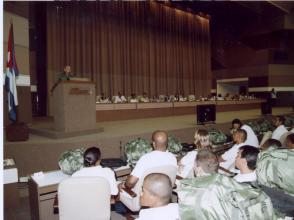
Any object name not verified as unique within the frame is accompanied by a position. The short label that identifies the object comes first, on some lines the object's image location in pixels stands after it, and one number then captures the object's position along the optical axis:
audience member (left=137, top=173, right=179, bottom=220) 1.64
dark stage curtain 10.25
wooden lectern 4.77
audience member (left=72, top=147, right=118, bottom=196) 2.58
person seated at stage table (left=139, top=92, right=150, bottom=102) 9.72
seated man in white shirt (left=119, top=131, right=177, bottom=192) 2.76
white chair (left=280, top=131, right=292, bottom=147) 4.67
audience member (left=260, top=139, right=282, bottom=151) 3.28
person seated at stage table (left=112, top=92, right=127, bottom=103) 9.23
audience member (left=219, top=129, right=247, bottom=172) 3.77
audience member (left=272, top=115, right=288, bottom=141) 4.99
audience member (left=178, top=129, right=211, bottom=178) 3.24
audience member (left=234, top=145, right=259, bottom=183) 2.45
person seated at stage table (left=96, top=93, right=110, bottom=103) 8.88
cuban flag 4.82
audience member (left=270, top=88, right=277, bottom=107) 13.53
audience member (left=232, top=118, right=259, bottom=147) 4.57
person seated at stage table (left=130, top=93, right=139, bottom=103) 9.36
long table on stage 8.59
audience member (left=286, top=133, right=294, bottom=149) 3.47
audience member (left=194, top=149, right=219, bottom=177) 2.31
